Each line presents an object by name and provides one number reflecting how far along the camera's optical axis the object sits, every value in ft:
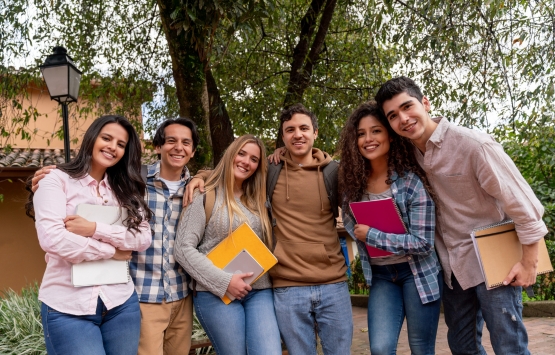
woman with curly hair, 9.89
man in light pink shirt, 8.91
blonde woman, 9.94
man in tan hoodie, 10.30
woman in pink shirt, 8.25
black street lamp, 20.04
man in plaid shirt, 9.83
